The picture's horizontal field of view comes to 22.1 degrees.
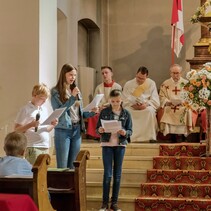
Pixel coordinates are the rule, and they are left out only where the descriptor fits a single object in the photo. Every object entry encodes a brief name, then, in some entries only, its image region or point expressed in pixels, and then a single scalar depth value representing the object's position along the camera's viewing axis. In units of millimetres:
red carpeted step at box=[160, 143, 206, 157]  7523
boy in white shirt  5523
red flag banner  9742
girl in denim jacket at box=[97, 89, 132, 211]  6199
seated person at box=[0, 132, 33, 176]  4344
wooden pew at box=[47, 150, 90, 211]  4911
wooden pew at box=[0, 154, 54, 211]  4164
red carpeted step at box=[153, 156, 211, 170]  7188
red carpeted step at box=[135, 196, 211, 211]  6406
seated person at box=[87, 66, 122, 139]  8789
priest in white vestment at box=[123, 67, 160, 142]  8523
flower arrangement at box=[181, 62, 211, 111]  6949
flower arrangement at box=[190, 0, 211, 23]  9280
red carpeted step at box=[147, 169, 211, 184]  6938
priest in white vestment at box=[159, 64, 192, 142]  8477
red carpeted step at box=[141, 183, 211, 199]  6684
